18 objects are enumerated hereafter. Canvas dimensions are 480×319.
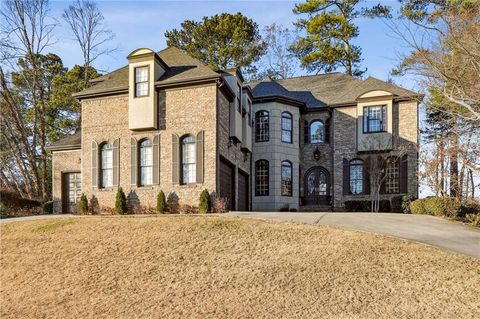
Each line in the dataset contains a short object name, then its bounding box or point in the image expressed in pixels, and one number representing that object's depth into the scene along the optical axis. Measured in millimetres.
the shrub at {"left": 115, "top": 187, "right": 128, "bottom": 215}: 17875
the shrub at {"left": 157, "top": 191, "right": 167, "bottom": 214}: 17333
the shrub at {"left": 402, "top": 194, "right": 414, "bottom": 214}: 20812
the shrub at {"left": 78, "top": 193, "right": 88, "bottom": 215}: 18672
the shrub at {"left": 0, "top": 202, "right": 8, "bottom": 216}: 21584
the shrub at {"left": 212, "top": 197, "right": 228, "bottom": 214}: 16828
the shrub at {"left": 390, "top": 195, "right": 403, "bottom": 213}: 21812
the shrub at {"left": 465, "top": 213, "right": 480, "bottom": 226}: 14435
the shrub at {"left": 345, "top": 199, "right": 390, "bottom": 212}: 22734
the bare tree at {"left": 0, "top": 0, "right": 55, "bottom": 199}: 30875
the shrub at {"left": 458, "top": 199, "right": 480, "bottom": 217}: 16219
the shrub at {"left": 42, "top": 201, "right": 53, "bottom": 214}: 23547
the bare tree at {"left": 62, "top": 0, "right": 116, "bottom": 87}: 35294
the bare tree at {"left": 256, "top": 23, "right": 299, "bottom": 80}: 40406
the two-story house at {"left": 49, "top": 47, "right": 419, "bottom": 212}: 17984
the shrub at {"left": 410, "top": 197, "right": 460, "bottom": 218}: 16109
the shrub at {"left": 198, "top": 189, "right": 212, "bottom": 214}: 16812
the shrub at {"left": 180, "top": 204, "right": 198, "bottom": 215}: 17330
